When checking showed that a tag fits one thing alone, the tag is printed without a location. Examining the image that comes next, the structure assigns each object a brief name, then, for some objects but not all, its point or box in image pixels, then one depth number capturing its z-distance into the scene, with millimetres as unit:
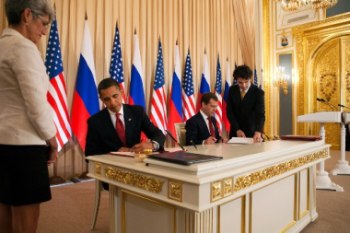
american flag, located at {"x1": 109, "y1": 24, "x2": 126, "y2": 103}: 4270
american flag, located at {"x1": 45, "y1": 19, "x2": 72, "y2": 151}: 3596
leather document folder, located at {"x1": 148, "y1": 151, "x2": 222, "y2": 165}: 1269
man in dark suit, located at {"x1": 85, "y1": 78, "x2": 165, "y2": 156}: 2158
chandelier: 4954
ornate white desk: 1239
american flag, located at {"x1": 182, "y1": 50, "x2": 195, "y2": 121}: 5273
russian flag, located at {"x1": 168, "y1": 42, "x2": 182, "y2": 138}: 5055
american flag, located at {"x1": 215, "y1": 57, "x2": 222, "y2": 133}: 5898
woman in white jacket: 1169
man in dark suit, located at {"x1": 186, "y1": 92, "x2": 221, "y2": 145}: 2837
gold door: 7110
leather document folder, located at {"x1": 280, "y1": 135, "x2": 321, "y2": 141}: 2479
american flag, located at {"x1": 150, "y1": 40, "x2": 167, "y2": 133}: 4680
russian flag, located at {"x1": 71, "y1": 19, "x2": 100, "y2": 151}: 3916
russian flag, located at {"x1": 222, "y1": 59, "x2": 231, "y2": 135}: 6199
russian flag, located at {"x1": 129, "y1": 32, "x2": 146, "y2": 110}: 4484
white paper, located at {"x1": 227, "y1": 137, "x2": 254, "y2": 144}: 2328
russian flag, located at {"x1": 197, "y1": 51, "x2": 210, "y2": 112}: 5711
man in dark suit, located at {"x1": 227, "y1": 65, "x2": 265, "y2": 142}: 3064
